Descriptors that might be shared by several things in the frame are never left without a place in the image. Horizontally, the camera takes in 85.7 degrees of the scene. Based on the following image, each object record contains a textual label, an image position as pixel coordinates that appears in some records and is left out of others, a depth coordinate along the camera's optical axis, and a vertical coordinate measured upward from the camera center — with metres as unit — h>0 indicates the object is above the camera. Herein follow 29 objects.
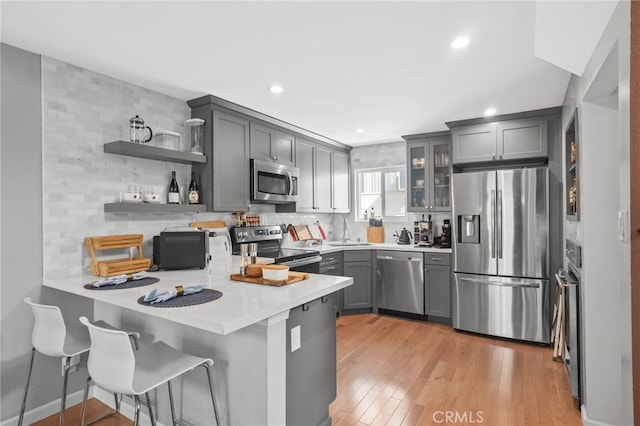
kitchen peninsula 1.55 -0.65
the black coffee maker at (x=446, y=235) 4.37 -0.28
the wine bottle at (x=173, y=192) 3.03 +0.21
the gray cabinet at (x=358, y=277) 4.52 -0.83
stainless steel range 3.59 -0.38
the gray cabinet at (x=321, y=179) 4.46 +0.51
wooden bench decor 2.39 -0.32
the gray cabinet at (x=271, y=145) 3.70 +0.80
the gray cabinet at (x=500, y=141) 3.70 +0.81
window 5.19 +0.34
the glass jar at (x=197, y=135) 3.17 +0.76
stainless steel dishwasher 4.25 -0.85
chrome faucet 5.46 -0.27
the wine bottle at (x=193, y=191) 3.18 +0.23
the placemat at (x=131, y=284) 2.03 -0.42
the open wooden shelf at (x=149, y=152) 2.56 +0.51
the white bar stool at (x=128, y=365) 1.46 -0.71
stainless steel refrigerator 3.49 -0.43
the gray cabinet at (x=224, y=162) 3.21 +0.52
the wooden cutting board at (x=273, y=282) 1.99 -0.39
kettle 4.82 -0.32
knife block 5.12 -0.30
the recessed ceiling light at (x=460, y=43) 2.15 +1.09
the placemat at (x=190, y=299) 1.63 -0.42
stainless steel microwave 3.63 +0.36
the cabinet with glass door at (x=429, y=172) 4.47 +0.56
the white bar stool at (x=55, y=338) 1.88 -0.69
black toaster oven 2.63 -0.26
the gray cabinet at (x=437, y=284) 4.09 -0.85
